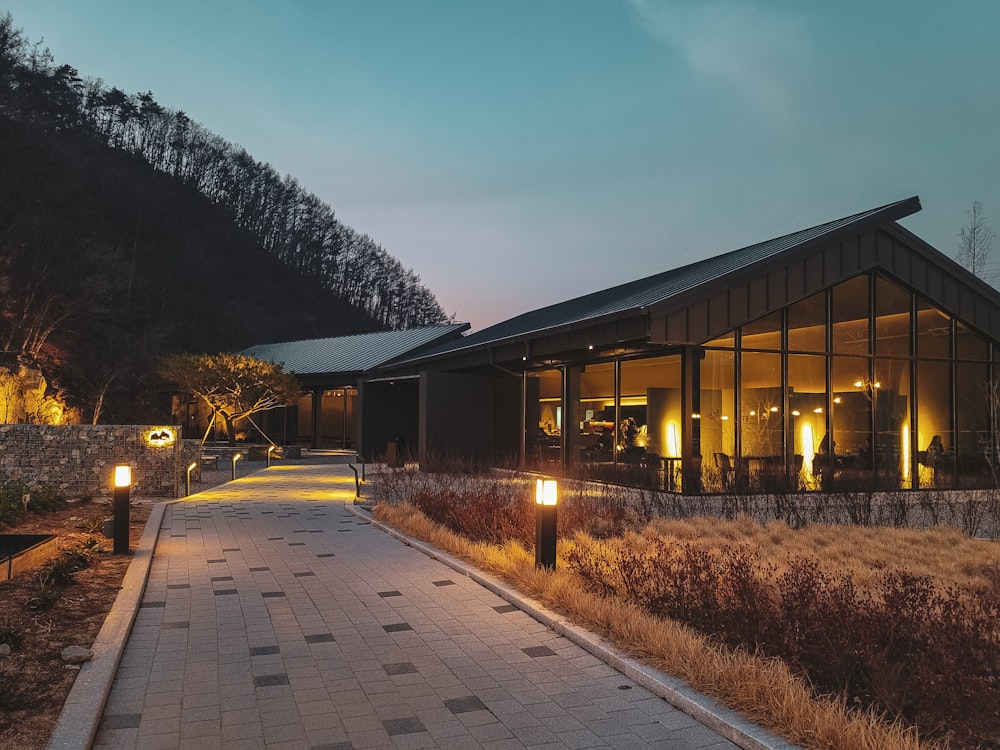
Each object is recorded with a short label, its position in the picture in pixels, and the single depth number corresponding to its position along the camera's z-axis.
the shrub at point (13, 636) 4.96
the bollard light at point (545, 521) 6.94
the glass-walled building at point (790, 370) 15.30
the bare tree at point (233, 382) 29.22
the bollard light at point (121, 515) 8.59
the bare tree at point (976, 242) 29.41
